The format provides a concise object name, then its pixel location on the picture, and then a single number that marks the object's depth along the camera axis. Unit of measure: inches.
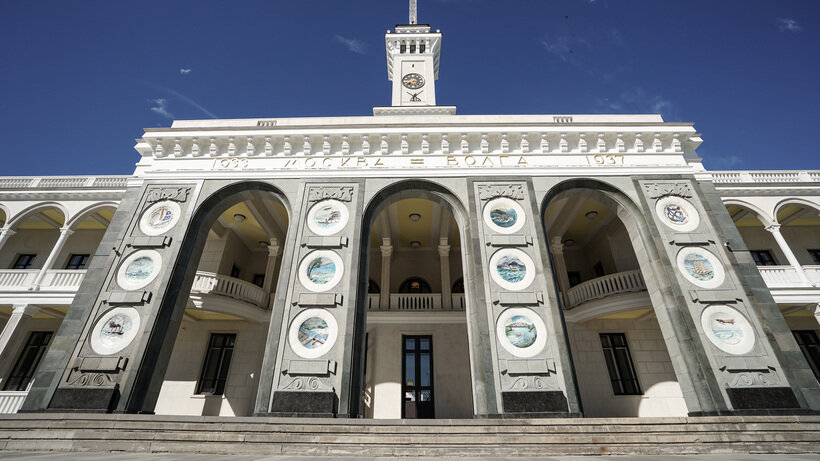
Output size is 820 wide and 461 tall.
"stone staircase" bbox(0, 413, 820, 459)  288.7
